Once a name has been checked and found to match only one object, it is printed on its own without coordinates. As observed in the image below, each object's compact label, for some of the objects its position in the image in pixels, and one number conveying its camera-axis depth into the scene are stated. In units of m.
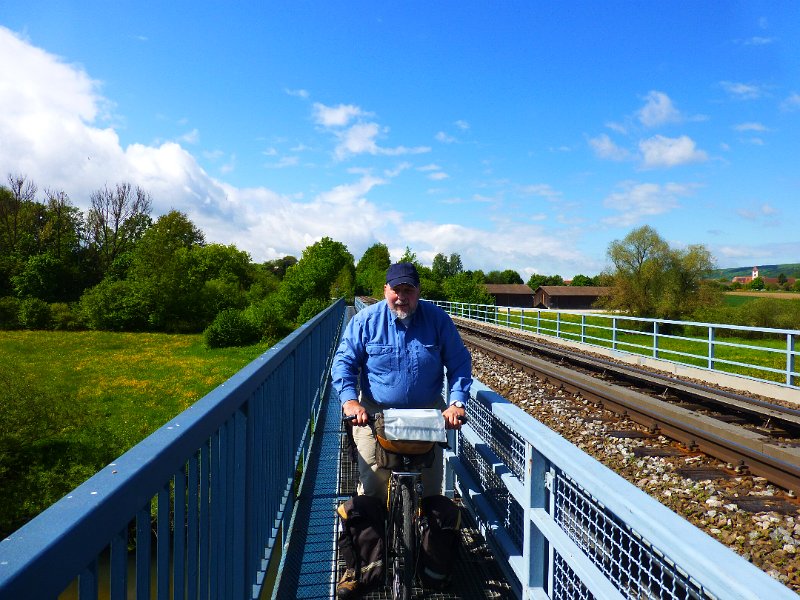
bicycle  3.16
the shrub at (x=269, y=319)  52.34
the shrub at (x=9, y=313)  67.94
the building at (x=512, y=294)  120.94
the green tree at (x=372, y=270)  94.94
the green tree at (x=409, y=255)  85.96
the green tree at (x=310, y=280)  48.88
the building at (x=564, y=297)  118.75
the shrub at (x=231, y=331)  54.47
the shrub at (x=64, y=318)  68.69
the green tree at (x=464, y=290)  65.19
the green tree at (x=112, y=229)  83.94
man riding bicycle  3.61
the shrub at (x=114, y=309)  69.00
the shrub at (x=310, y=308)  44.62
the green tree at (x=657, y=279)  56.97
